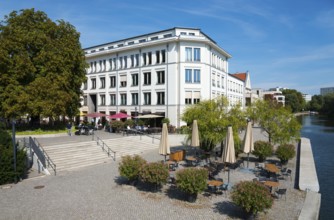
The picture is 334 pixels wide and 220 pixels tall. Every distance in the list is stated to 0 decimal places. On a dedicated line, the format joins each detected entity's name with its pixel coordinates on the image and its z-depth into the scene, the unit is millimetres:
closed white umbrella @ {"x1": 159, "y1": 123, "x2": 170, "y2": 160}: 17609
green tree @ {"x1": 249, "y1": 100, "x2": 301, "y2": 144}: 21875
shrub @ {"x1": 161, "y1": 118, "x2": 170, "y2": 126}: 39475
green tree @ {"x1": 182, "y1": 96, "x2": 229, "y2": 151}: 20538
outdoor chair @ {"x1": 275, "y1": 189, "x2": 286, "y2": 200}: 12422
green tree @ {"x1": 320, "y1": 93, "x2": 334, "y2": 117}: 104856
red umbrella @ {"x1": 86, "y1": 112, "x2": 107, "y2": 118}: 40519
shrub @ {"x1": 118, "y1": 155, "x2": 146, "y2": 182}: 14125
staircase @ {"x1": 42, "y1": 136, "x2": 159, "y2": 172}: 19422
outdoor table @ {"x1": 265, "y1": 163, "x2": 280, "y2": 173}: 15500
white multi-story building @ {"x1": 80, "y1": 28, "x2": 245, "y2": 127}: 40625
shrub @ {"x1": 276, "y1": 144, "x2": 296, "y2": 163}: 19469
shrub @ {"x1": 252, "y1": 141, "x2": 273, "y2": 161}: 20062
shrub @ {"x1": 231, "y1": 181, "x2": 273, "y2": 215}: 9727
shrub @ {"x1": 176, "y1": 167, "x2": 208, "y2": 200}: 11773
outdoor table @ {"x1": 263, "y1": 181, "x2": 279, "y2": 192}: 12836
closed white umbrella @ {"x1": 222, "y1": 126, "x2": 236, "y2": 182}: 14979
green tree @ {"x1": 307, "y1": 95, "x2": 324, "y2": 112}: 144350
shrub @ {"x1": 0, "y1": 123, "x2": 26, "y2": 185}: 14100
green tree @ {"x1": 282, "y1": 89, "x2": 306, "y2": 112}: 139862
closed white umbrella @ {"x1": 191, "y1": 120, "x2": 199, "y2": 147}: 19427
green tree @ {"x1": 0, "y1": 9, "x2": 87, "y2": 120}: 26281
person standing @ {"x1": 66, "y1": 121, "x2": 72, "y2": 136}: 28816
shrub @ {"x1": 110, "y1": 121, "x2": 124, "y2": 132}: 33750
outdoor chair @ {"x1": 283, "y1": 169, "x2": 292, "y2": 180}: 16205
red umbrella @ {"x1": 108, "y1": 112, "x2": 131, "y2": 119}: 38406
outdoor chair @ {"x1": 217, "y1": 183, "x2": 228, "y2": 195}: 13477
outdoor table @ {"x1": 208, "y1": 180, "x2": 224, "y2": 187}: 12857
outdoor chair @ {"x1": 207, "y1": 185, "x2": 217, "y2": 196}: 13336
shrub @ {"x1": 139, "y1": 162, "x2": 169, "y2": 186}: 13047
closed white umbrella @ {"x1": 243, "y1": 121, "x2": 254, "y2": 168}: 17859
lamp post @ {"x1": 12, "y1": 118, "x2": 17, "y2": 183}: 14096
